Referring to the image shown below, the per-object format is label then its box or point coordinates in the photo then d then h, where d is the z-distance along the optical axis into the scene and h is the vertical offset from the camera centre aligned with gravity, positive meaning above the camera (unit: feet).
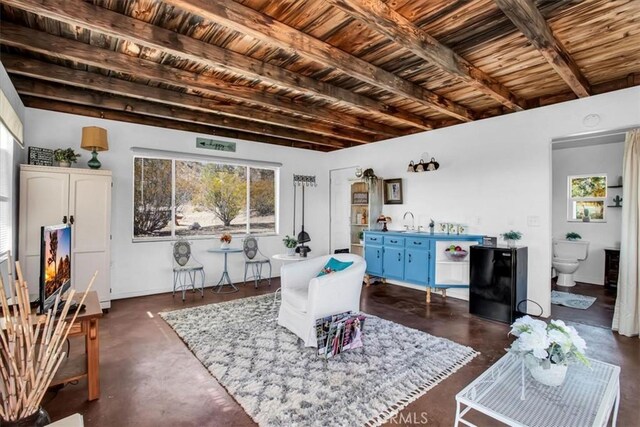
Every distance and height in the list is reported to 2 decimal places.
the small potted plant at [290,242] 15.21 -1.44
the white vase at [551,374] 5.79 -2.94
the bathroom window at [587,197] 17.81 +1.05
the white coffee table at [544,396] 5.07 -3.24
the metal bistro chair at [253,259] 18.25 -2.84
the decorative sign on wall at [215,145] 17.43 +3.82
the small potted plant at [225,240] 17.17 -1.54
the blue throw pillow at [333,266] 11.66 -2.01
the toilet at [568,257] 17.51 -2.42
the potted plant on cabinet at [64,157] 12.79 +2.20
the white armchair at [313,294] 9.78 -2.75
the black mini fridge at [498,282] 12.23 -2.73
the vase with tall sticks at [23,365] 4.26 -2.14
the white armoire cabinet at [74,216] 11.71 -0.23
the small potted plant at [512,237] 13.08 -0.94
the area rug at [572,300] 14.39 -4.08
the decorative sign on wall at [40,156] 12.42 +2.16
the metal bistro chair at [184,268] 15.76 -2.90
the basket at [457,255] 14.70 -1.92
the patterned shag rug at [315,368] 6.86 -4.23
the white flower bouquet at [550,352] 5.79 -2.53
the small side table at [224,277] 16.72 -3.73
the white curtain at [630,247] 11.00 -1.10
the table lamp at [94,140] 13.00 +2.95
